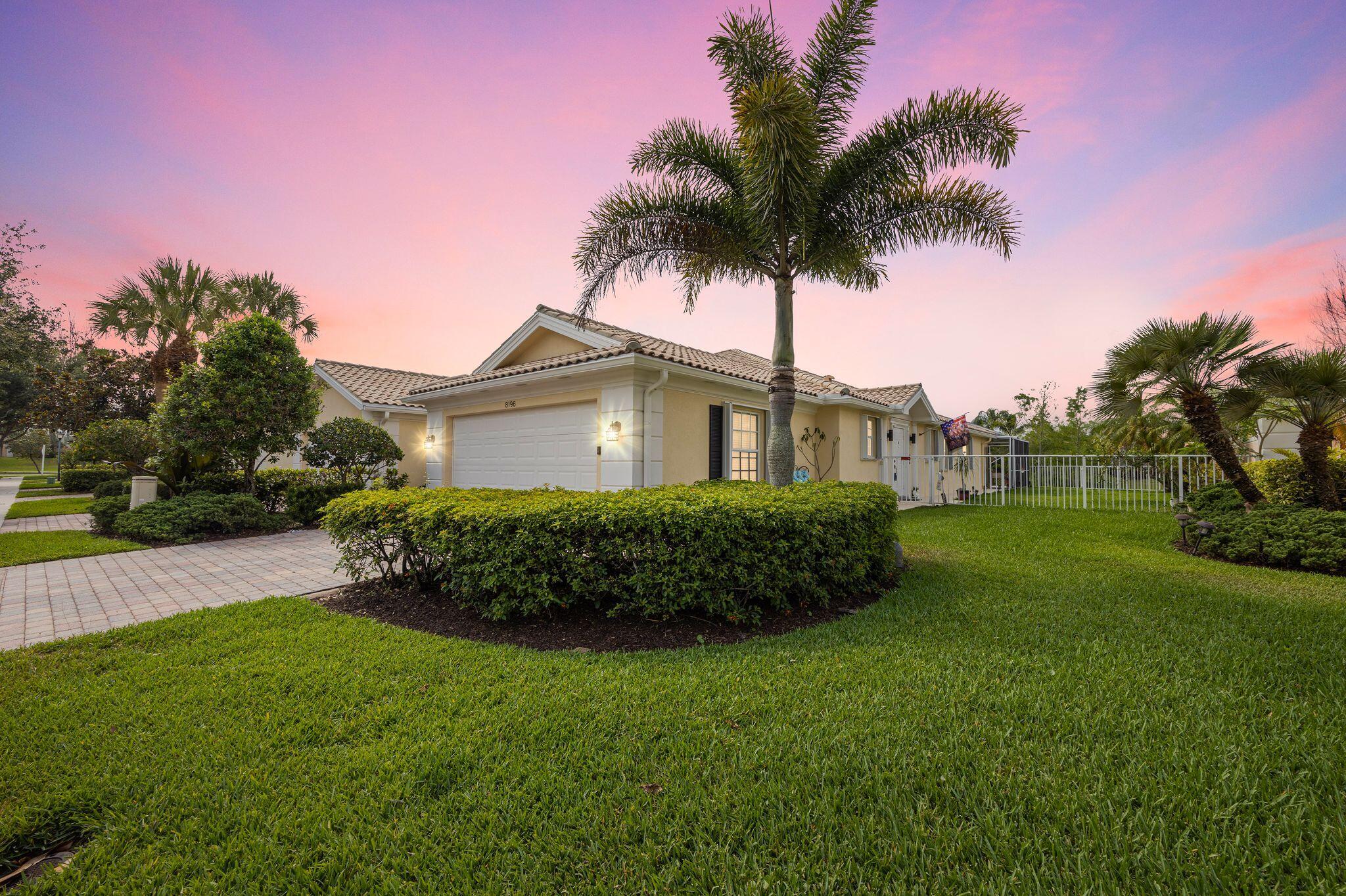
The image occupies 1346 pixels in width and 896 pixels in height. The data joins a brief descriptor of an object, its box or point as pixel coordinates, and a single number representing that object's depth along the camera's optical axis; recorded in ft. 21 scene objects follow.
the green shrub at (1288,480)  27.20
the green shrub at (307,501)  35.68
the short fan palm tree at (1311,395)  24.11
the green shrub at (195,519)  28.94
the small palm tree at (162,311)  61.31
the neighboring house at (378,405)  48.39
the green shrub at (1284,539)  20.31
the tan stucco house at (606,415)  30.50
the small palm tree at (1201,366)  25.98
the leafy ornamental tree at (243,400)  32.42
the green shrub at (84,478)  61.77
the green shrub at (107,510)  31.58
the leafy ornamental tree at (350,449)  37.50
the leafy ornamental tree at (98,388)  71.82
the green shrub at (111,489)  42.19
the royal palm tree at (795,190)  22.00
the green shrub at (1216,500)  28.48
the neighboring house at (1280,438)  52.34
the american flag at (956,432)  60.90
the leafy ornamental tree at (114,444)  43.27
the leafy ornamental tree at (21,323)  61.98
